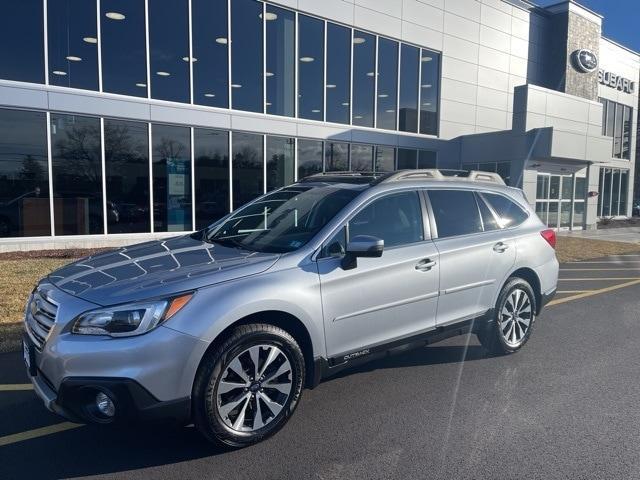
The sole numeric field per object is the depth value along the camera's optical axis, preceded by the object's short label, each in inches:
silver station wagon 122.0
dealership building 491.2
